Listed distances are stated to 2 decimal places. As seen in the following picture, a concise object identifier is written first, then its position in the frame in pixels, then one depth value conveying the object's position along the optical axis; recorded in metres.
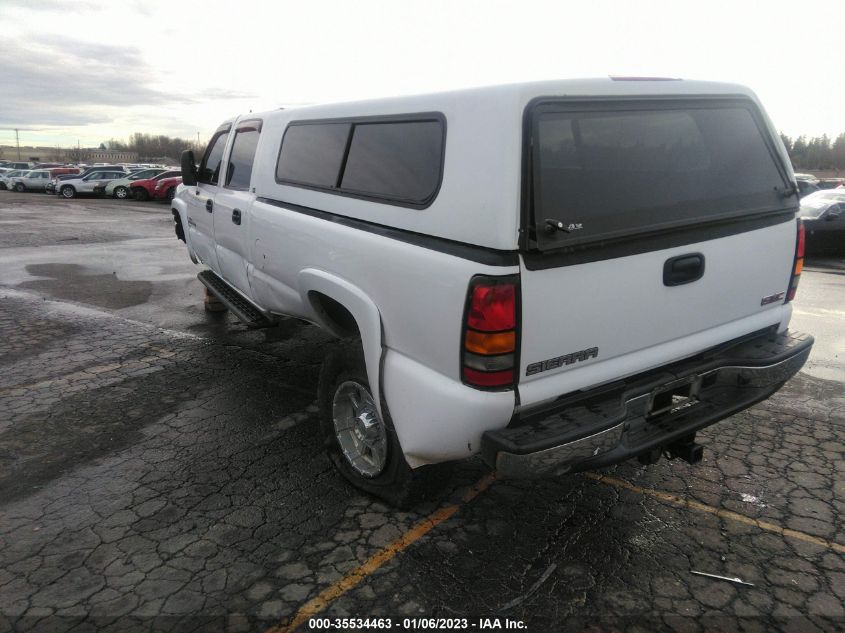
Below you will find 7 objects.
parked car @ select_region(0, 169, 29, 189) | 36.22
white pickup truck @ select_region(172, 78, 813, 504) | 2.44
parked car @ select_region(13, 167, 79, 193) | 35.28
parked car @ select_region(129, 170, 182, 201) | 27.70
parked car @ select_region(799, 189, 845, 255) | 11.89
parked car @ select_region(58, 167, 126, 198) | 29.94
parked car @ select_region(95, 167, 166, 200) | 29.31
